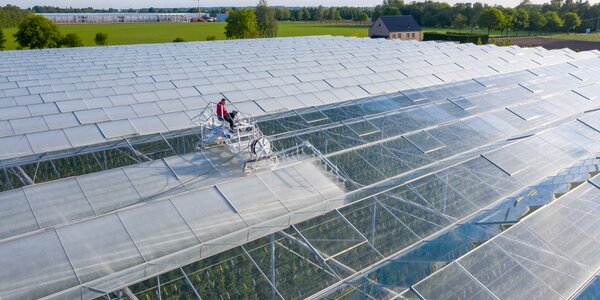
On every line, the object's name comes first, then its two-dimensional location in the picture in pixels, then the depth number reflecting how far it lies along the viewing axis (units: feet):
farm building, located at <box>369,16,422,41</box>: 266.75
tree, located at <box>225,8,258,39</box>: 203.92
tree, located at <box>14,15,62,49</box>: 164.96
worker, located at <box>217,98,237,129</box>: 37.15
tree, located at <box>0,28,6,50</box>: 183.21
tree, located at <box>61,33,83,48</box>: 178.19
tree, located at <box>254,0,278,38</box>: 237.66
